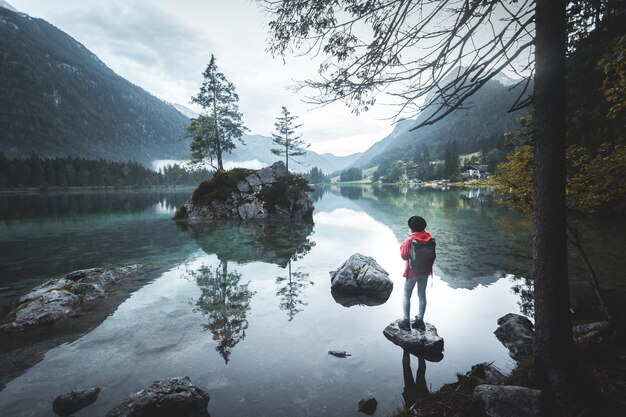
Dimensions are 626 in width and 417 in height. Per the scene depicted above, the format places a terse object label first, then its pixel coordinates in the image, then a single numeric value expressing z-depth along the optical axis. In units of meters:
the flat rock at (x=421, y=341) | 7.33
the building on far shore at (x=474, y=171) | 140.62
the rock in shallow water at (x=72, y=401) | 5.46
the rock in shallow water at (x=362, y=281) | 11.62
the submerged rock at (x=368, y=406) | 5.43
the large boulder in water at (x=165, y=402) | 5.05
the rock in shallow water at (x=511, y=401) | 4.16
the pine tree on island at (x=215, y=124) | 39.78
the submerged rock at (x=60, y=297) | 9.05
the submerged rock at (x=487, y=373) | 5.67
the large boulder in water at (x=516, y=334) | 7.18
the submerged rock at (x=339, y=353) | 7.34
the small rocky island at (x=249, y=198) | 35.41
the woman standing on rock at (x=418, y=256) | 7.54
